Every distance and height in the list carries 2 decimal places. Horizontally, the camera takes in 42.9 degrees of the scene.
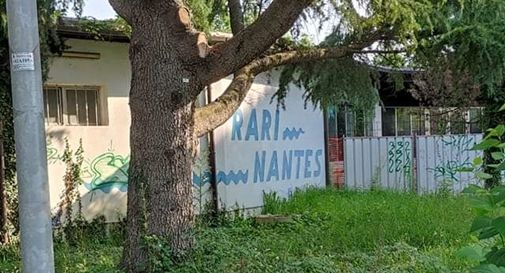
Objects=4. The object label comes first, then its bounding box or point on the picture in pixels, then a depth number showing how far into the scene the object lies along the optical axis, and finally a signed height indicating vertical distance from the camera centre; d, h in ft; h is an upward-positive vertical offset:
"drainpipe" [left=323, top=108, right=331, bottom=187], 48.61 -3.22
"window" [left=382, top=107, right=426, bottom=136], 60.75 -1.02
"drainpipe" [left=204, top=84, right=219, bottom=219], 37.47 -3.16
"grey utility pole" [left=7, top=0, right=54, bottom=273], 9.57 -0.23
